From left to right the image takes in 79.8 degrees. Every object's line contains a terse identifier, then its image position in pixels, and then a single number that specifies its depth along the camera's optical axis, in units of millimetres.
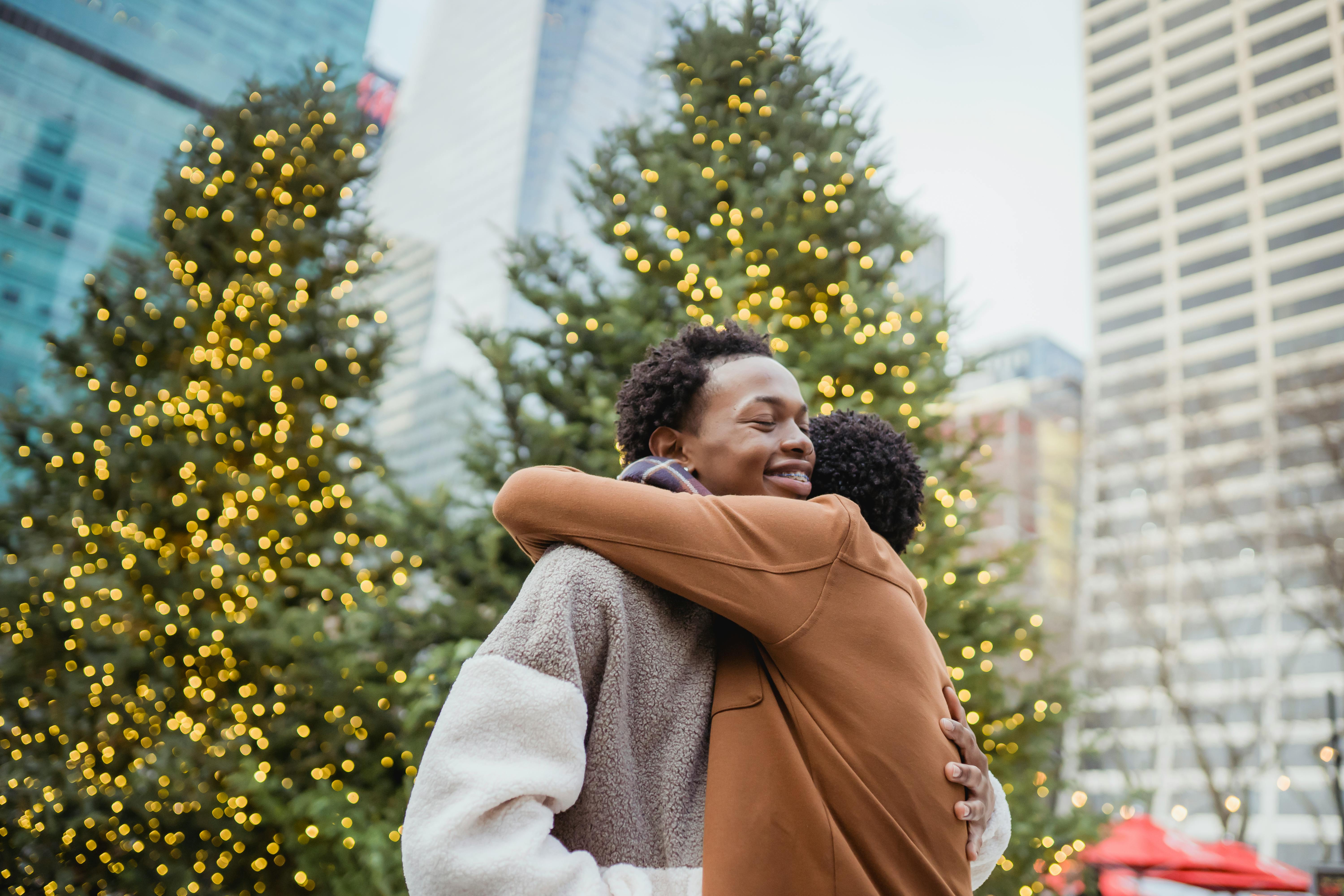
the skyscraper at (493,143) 75875
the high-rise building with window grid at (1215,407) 13625
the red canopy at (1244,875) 7008
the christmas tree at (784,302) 3668
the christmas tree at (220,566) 3793
